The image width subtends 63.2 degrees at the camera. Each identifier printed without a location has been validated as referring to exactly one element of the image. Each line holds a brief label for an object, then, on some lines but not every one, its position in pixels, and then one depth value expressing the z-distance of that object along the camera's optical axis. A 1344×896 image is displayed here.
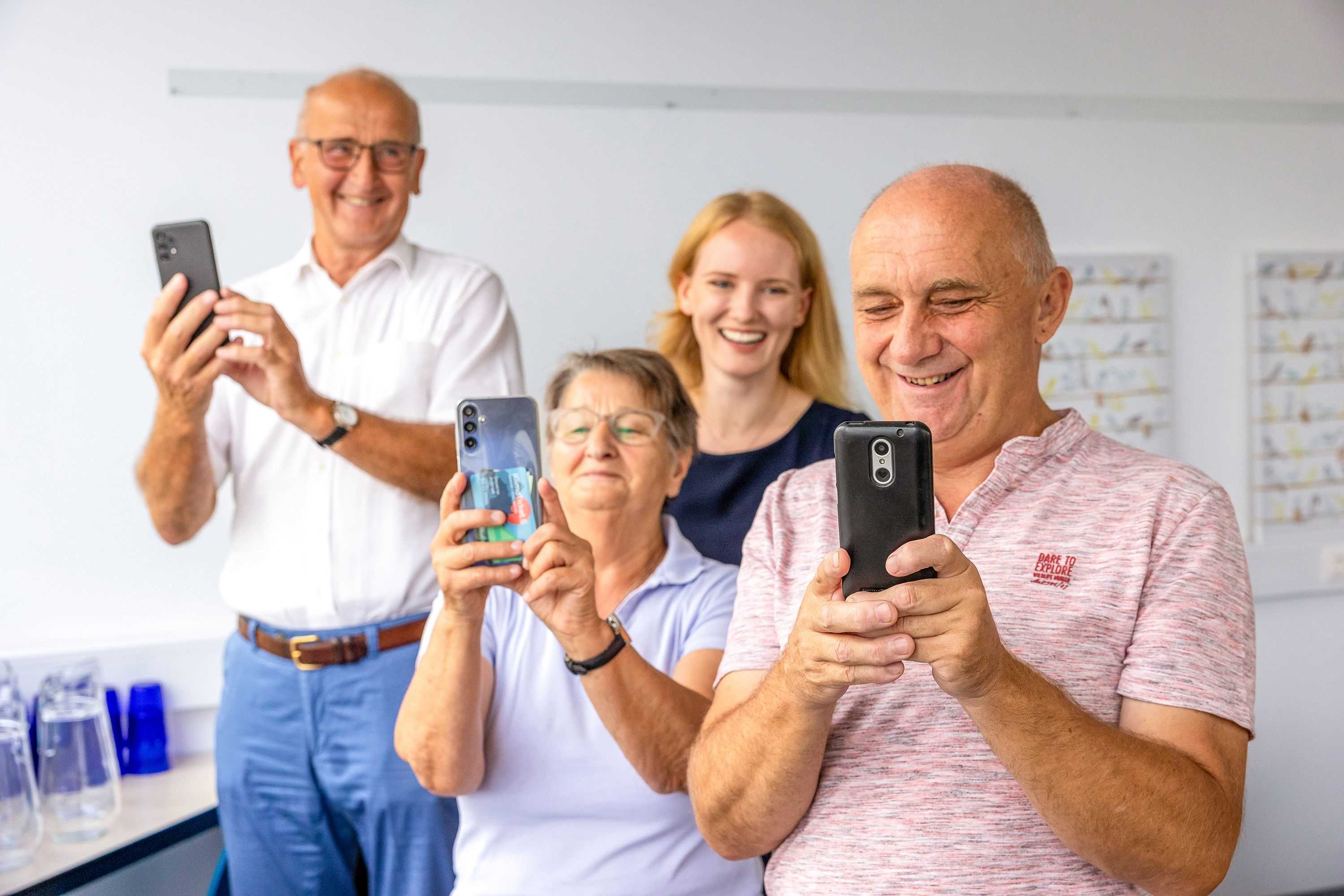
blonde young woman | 2.11
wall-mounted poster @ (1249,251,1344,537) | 3.26
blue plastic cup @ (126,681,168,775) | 2.45
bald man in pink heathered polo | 1.01
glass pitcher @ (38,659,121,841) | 2.04
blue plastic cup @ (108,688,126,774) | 2.47
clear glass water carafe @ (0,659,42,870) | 1.88
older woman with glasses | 1.36
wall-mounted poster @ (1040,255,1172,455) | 3.13
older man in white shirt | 1.89
